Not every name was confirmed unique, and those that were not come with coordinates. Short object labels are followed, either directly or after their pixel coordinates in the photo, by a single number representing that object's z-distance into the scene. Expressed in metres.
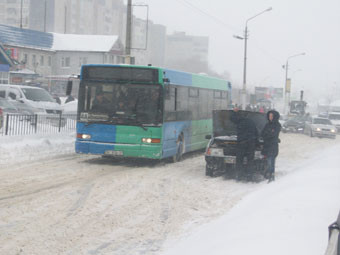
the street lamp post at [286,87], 74.08
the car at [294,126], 43.25
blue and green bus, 15.66
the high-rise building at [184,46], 191.75
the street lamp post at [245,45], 44.78
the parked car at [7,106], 25.86
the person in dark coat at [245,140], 13.80
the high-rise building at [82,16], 115.38
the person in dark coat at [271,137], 13.63
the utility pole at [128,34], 22.73
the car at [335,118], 53.28
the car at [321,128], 38.69
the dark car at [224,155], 14.38
